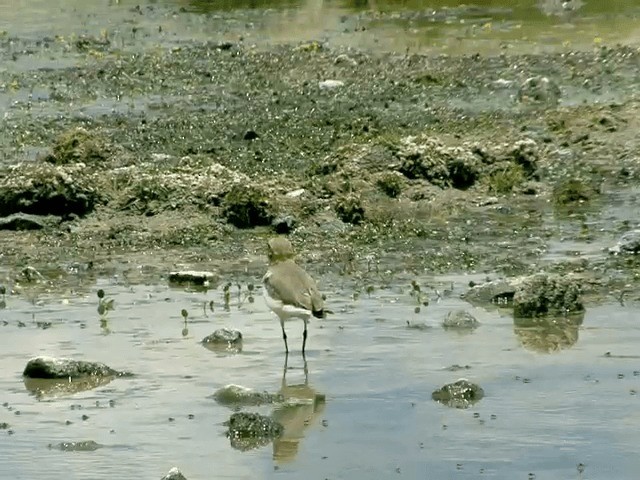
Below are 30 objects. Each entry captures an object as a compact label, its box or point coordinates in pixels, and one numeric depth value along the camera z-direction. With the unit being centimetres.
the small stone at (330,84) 2238
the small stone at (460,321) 1295
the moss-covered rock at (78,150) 1806
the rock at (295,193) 1672
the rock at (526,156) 1752
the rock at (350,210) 1620
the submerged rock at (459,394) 1108
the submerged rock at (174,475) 934
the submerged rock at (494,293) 1366
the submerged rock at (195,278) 1454
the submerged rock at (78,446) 1035
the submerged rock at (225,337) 1267
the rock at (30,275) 1489
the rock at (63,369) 1186
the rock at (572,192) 1695
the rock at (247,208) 1612
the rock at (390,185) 1697
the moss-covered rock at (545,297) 1310
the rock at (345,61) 2397
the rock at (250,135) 1948
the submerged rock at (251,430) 1042
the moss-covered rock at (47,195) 1647
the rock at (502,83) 2208
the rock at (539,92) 2080
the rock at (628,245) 1496
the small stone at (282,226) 1602
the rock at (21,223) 1636
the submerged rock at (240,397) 1120
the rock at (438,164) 1716
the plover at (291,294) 1215
